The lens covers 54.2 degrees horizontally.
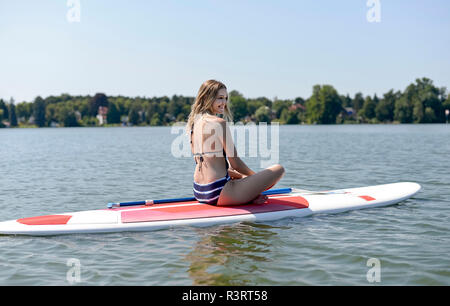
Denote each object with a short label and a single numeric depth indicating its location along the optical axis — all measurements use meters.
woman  5.77
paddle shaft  6.63
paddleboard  5.89
